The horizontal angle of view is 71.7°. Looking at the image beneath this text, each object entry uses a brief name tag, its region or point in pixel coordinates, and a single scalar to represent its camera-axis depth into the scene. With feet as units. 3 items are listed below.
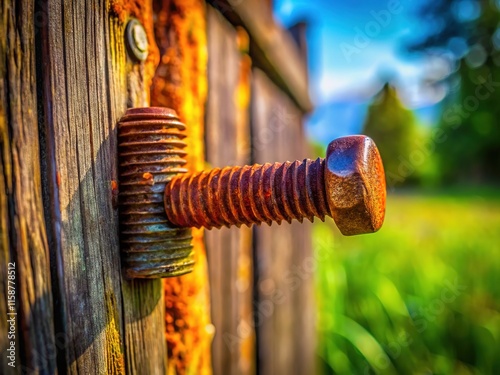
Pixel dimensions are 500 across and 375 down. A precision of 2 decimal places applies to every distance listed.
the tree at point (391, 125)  47.16
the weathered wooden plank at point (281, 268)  0.77
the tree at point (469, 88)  40.59
